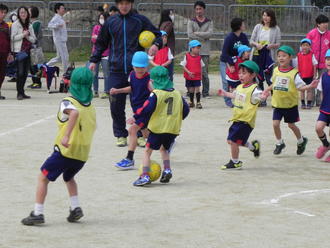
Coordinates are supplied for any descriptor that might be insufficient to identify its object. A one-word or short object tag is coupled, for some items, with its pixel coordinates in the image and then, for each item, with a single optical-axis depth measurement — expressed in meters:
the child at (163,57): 17.86
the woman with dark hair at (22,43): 18.69
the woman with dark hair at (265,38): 18.41
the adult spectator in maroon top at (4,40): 17.94
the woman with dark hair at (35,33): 20.98
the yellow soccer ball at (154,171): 10.23
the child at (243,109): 11.41
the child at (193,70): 17.77
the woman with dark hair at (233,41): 17.67
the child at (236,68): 16.91
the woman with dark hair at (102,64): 19.14
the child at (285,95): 12.36
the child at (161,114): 10.24
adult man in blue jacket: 12.48
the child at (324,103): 11.98
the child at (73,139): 8.26
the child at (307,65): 17.86
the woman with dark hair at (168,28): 18.28
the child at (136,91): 11.23
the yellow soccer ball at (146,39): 12.45
